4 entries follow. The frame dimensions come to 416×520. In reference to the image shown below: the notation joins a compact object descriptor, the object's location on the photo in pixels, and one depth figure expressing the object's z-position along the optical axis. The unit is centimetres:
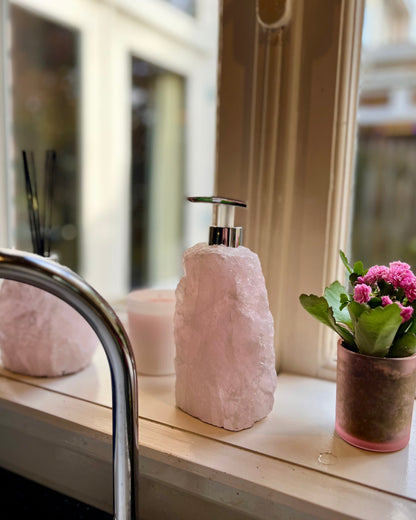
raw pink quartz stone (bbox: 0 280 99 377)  67
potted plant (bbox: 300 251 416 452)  48
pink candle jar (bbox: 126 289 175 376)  67
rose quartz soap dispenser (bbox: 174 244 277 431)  53
